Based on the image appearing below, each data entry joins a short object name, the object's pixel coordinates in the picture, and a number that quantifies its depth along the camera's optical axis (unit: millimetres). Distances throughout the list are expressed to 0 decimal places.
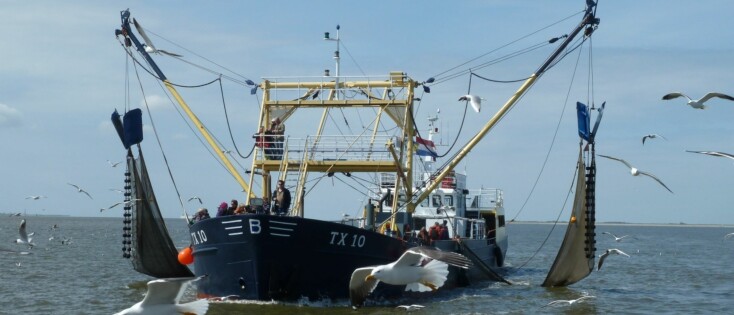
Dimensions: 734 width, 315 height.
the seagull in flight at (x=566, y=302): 26644
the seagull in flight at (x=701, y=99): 21203
